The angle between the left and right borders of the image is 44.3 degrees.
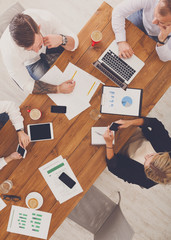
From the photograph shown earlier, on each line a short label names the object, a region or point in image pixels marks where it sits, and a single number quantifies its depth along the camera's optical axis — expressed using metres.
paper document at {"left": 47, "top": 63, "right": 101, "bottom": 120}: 1.89
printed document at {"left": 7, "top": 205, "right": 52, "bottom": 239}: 1.79
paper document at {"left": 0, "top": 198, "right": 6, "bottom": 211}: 1.79
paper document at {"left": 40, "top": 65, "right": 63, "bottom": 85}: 1.92
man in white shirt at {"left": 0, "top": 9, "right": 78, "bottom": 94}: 1.75
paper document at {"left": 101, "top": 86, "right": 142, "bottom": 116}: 1.90
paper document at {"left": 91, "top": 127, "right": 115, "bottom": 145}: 1.86
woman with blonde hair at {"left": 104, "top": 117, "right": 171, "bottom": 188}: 1.79
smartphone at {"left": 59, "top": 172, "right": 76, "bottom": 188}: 1.82
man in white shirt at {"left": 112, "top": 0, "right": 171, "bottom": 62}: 1.79
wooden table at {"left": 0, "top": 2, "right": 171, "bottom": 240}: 1.82
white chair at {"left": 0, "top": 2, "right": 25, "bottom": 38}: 2.05
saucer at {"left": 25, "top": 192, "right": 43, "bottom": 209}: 1.80
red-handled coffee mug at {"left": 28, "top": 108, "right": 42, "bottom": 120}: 1.84
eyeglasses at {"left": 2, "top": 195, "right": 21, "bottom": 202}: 1.79
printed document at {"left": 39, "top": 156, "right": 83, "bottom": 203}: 1.82
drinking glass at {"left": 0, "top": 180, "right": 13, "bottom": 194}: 1.76
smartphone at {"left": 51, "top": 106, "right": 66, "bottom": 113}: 1.87
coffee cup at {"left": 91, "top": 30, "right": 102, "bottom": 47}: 1.86
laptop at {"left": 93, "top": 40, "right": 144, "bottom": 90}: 1.89
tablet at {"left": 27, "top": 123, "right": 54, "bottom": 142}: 1.86
